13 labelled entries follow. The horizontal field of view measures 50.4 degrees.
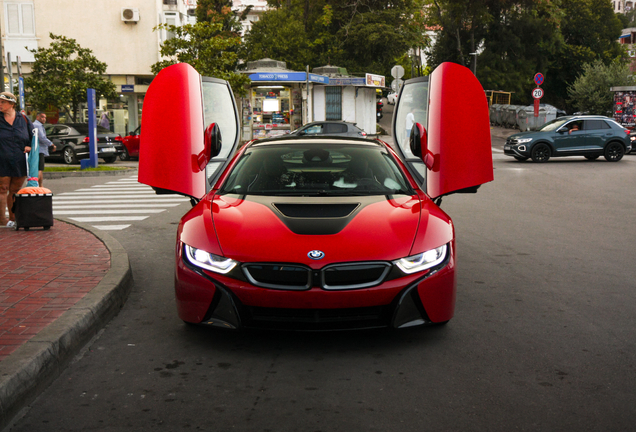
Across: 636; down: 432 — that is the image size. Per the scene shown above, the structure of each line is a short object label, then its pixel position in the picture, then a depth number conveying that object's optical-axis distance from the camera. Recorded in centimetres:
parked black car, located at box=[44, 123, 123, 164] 2453
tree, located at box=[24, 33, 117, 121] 3131
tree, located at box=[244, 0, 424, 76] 5062
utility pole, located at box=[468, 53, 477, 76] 5303
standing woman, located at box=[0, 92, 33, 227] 891
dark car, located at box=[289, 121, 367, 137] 2588
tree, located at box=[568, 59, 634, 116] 4214
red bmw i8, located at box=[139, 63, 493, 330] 419
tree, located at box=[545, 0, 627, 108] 6481
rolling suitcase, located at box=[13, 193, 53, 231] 867
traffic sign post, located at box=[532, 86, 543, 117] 3516
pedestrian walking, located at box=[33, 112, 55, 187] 1204
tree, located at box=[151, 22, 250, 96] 2916
